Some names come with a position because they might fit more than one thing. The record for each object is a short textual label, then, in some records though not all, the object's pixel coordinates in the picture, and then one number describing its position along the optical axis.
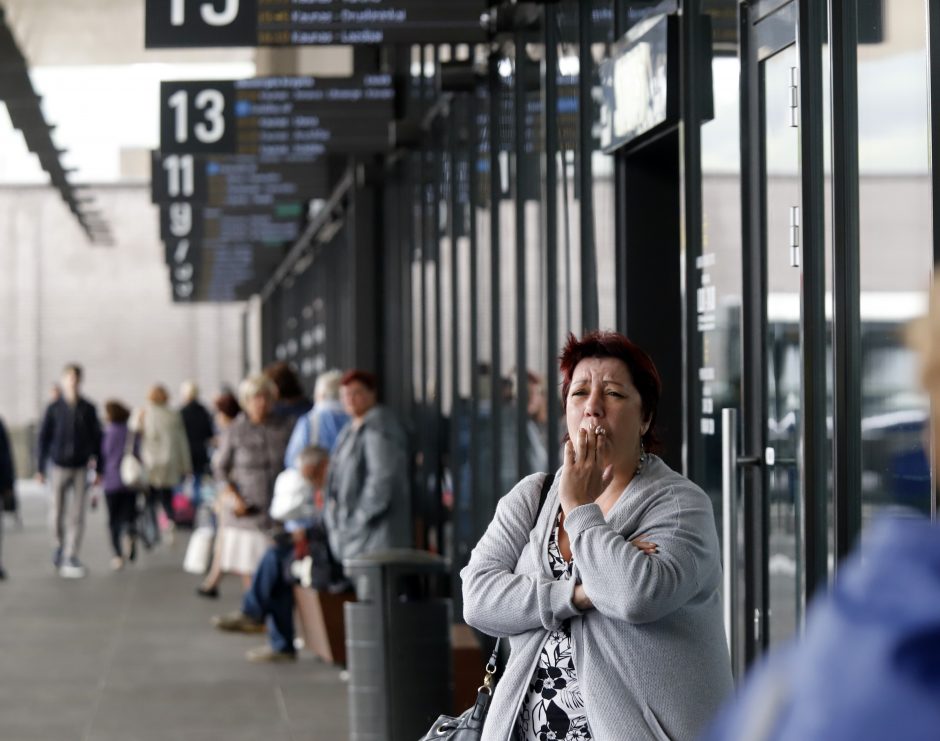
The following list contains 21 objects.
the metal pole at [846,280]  7.81
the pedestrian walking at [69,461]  30.95
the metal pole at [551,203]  14.25
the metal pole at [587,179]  13.18
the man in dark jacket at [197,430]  41.16
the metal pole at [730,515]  9.80
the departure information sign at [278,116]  20.00
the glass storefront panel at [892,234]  6.93
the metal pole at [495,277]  17.20
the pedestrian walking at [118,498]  32.87
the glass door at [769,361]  8.92
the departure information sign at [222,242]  35.28
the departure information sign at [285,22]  14.16
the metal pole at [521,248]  15.79
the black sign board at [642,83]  10.67
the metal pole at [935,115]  6.56
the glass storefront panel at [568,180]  13.66
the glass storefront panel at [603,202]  12.59
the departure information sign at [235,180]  28.84
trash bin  12.67
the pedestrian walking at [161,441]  35.31
